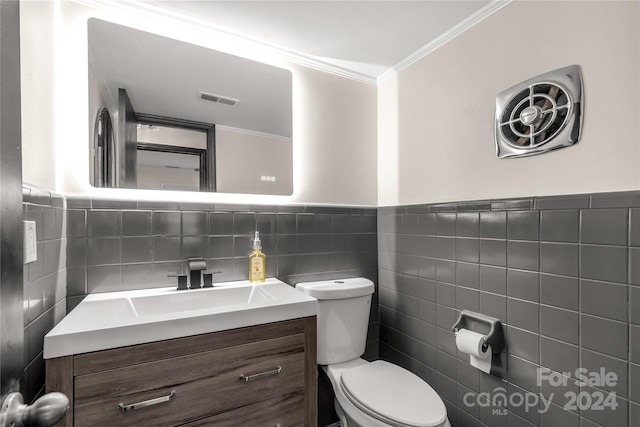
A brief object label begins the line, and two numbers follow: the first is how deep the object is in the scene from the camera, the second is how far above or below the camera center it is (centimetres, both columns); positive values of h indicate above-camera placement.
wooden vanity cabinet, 83 -53
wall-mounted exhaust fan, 105 +37
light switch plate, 76 -8
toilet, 112 -77
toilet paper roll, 123 -59
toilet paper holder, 125 -52
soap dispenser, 149 -26
